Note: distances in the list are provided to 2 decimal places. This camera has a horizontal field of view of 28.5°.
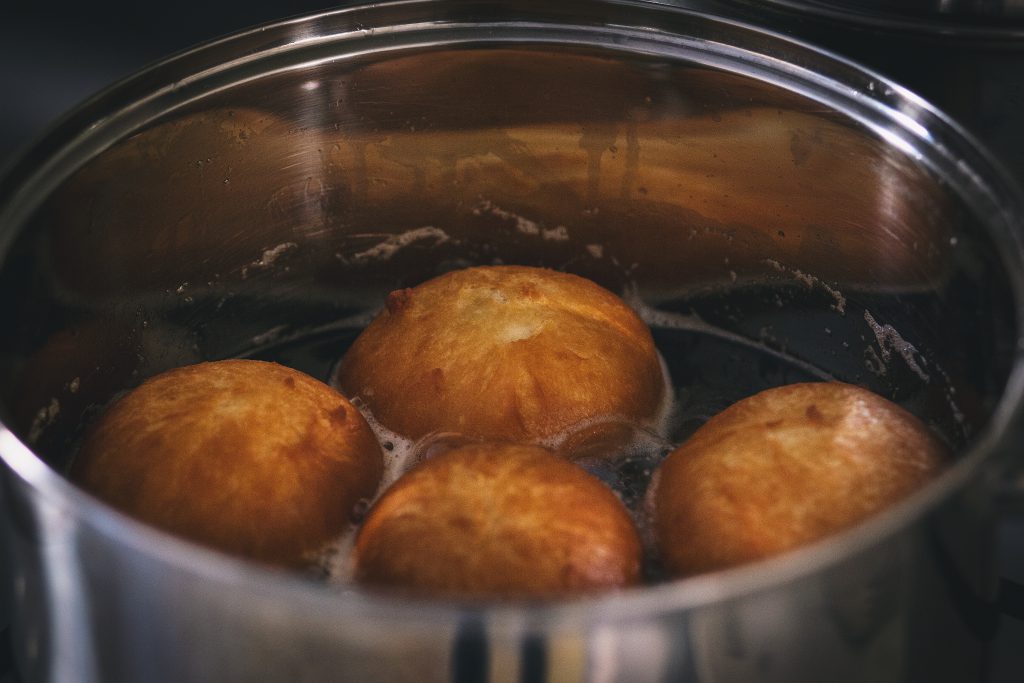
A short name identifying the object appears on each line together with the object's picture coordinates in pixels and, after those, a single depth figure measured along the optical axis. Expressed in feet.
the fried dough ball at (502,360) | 1.71
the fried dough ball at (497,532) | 1.46
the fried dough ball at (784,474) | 1.52
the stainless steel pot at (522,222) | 1.46
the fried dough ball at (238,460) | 1.56
